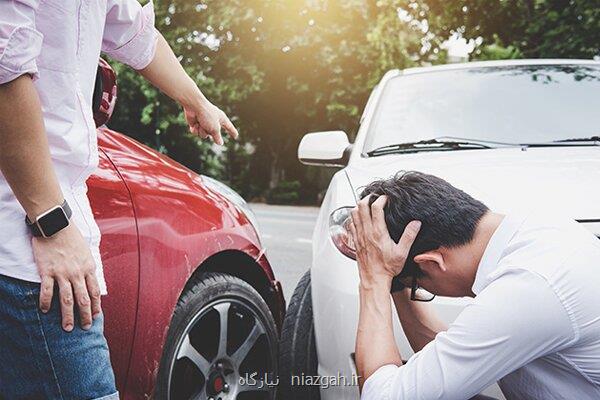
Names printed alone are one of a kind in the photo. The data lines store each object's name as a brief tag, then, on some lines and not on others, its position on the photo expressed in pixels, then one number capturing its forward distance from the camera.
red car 2.12
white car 2.30
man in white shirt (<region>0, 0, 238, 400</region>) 1.17
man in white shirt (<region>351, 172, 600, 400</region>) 1.44
